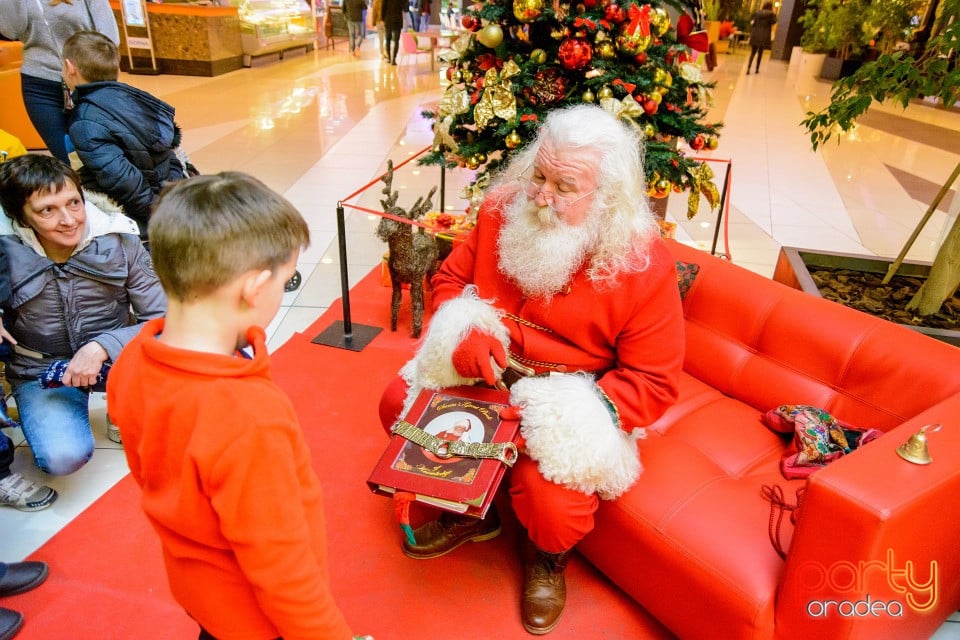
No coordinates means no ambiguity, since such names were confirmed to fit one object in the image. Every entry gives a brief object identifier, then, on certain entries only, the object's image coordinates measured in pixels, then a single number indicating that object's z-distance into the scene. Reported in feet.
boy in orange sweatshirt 3.21
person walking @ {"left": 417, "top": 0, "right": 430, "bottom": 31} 58.13
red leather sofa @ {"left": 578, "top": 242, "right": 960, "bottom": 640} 4.80
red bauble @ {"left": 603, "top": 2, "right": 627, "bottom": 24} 9.00
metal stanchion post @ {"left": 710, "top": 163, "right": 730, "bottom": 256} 15.22
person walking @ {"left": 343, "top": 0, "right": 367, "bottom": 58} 48.58
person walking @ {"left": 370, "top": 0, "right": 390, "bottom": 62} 47.21
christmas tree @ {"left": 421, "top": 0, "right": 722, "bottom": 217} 9.25
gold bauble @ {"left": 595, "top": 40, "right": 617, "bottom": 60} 9.25
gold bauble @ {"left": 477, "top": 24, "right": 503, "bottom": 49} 9.70
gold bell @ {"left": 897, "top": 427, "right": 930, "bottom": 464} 4.93
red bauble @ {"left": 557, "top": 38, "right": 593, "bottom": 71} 9.19
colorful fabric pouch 6.38
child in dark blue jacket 9.31
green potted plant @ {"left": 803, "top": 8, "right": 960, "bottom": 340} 8.46
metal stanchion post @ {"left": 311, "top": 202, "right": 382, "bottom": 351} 11.14
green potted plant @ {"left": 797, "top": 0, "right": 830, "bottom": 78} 47.11
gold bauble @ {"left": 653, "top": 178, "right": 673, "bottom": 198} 9.96
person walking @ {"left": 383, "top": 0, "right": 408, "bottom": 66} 42.50
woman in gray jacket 6.95
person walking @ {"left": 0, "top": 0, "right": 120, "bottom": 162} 12.39
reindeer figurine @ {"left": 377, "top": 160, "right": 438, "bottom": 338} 11.01
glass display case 41.37
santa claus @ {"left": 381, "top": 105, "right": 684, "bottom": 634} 5.91
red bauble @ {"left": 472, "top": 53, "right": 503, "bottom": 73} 10.37
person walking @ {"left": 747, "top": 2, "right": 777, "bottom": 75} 50.03
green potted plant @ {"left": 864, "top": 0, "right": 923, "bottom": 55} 37.58
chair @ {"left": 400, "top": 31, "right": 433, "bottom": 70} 45.30
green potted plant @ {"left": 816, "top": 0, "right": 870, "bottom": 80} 42.75
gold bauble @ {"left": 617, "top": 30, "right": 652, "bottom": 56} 9.04
